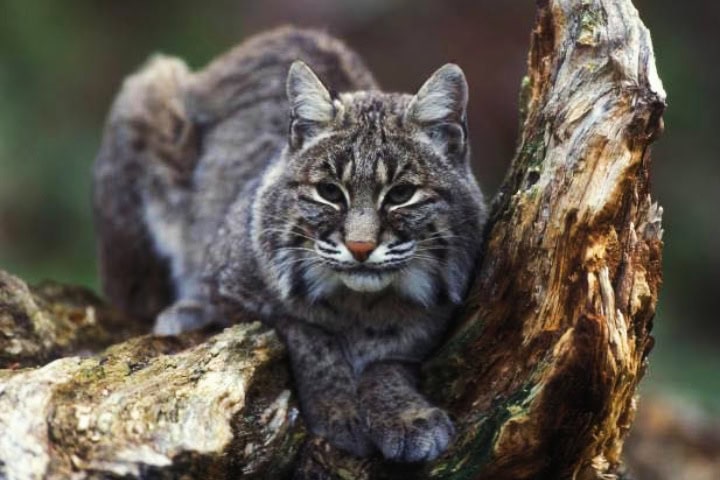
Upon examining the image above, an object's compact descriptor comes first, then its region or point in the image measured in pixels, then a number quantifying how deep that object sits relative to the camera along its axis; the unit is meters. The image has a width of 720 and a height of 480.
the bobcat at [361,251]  10.56
